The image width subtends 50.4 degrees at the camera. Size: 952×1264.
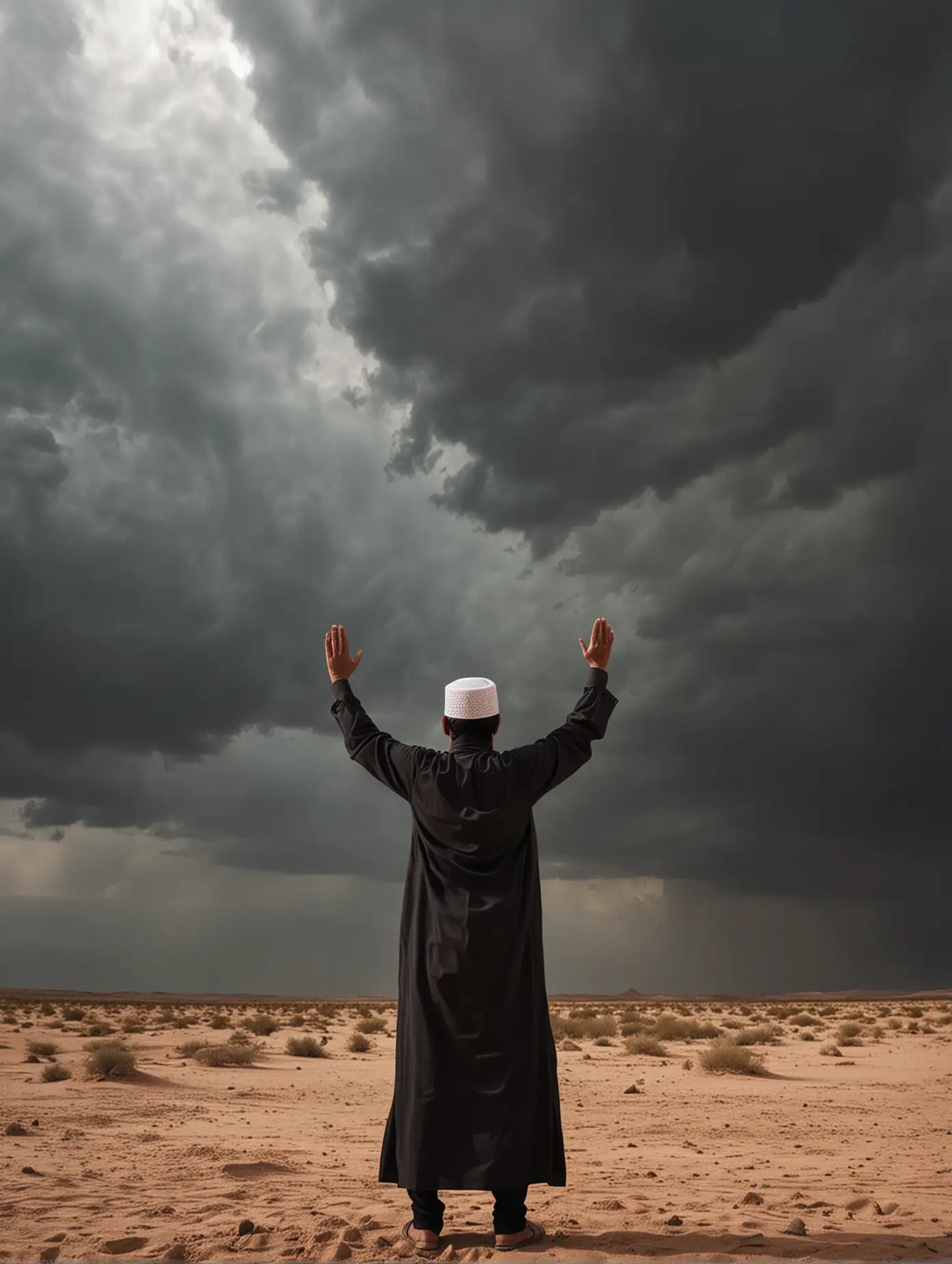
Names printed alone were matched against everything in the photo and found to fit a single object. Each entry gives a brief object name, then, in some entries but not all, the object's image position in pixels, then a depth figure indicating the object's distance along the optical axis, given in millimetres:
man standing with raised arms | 5582
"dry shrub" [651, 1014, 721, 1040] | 26969
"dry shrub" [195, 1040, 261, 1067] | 20719
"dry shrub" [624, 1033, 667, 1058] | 22734
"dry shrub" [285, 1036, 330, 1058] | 23716
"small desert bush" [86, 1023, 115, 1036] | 31688
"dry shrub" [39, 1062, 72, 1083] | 17250
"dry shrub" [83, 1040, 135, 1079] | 16938
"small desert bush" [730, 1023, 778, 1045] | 26875
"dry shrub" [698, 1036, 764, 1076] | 18719
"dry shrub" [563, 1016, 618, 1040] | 28156
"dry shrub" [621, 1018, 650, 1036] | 29156
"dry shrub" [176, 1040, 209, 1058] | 22328
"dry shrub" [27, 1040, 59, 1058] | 22125
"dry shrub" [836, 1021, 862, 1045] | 27209
